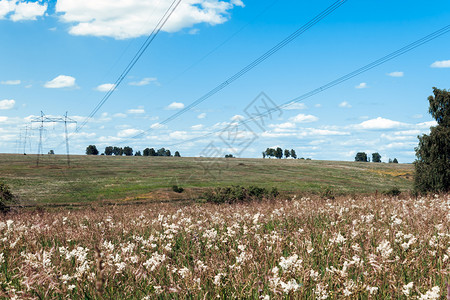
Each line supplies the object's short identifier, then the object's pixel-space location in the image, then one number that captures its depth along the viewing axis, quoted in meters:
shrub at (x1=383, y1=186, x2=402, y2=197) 32.61
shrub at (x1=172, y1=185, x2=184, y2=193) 65.80
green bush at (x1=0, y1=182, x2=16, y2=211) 27.48
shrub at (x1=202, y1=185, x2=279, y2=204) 33.94
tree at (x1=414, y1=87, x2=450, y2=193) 36.12
